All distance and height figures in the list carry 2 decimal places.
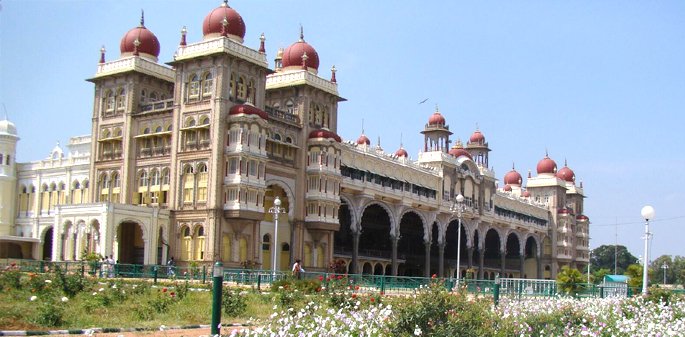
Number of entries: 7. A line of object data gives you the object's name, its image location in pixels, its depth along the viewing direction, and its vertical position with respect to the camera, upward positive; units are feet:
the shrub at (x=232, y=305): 72.97 -5.93
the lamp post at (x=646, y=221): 87.15 +3.61
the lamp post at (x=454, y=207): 232.12 +11.96
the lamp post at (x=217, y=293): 44.73 -2.97
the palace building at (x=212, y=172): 151.84 +14.93
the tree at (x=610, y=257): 558.15 -3.43
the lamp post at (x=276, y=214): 131.83 +4.86
